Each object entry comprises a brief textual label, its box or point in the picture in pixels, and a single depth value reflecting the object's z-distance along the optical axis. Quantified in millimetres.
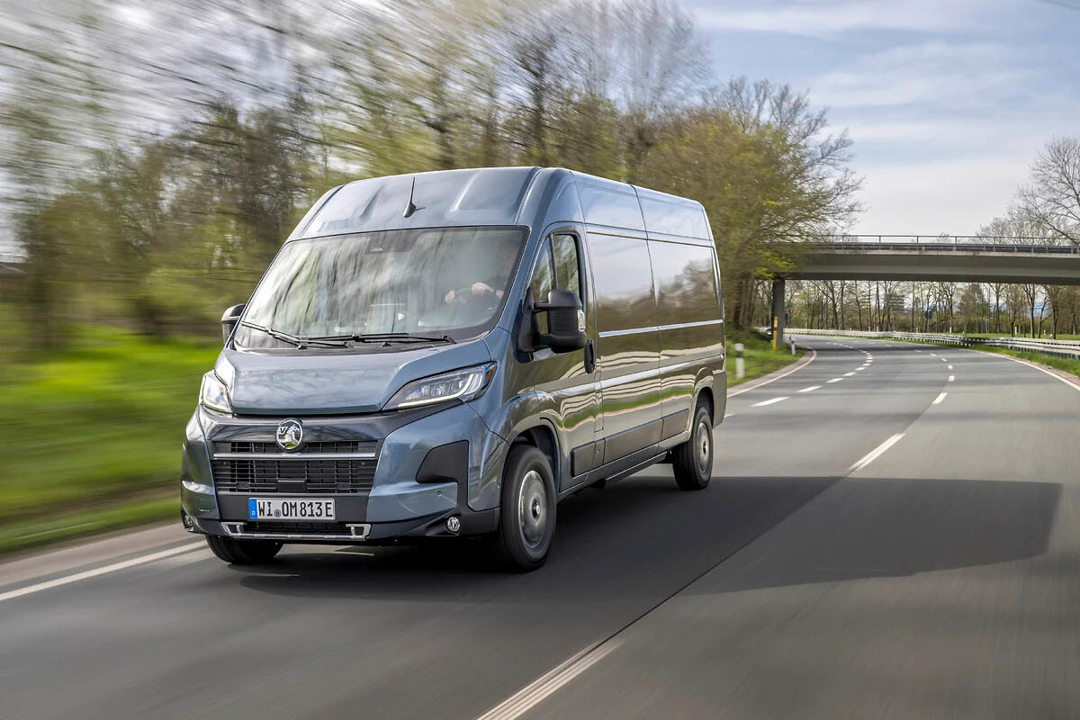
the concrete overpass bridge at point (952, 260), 60781
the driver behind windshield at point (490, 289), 6164
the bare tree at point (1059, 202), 62906
